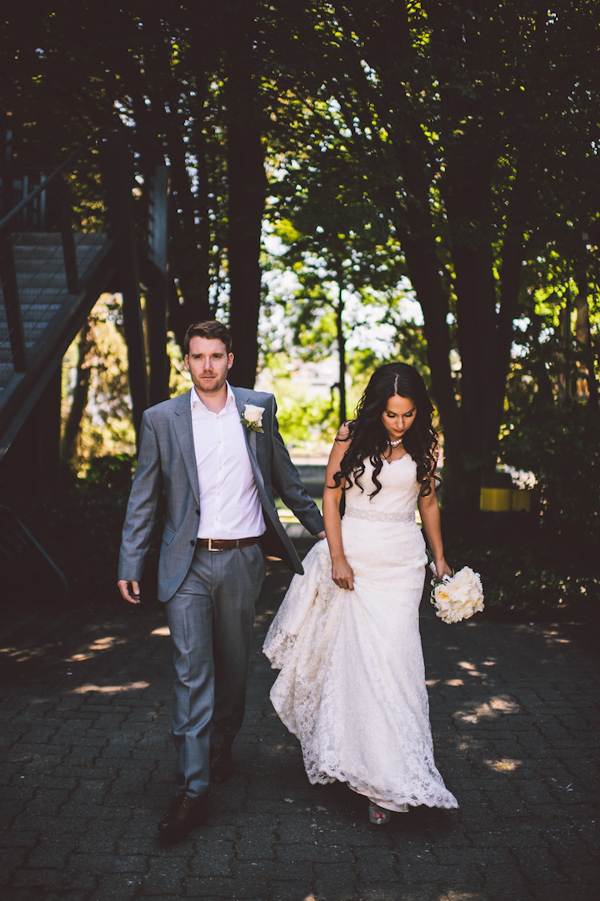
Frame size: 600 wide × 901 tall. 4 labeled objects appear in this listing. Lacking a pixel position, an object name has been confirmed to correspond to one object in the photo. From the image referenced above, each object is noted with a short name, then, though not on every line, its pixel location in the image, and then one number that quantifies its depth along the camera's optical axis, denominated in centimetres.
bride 393
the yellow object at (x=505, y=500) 1026
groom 396
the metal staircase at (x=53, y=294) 679
